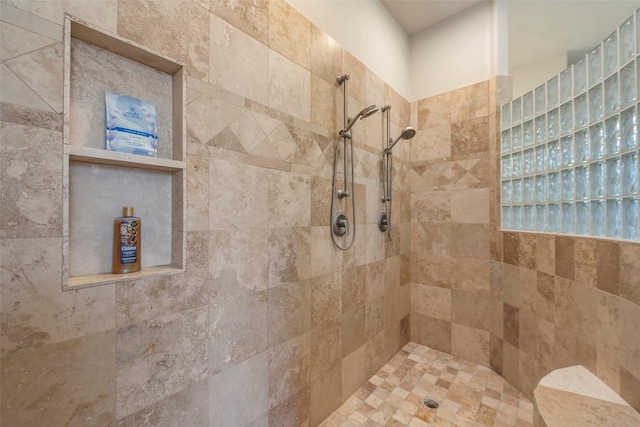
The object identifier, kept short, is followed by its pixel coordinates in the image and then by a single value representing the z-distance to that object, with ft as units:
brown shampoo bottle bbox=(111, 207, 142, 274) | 2.53
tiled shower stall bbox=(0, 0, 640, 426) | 2.09
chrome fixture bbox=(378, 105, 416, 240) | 6.15
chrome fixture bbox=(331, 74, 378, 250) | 4.73
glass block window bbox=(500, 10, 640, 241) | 3.43
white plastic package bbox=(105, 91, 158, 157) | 2.50
